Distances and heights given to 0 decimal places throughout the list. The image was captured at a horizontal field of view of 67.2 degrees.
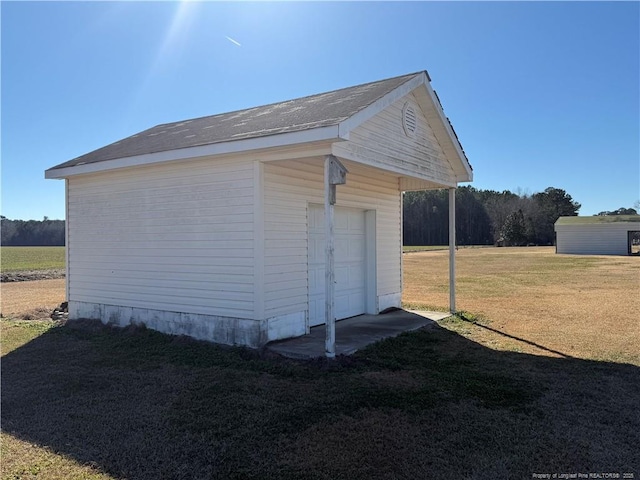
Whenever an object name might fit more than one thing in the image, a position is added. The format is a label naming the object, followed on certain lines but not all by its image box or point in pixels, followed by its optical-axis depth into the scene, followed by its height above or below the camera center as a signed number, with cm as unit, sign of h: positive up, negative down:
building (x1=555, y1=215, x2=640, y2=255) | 3925 +31
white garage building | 742 +59
